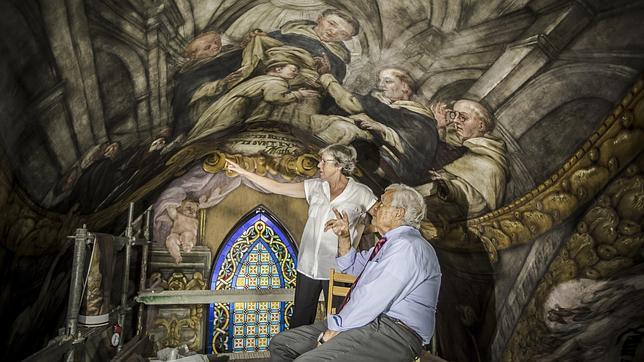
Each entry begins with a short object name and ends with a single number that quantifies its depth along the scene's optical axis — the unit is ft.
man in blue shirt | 7.28
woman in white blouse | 13.26
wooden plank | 17.75
